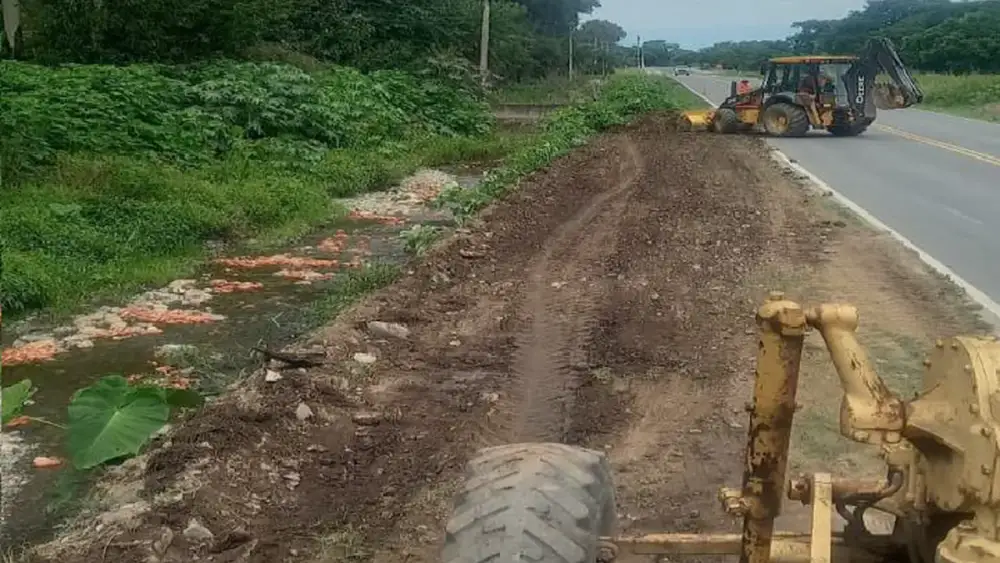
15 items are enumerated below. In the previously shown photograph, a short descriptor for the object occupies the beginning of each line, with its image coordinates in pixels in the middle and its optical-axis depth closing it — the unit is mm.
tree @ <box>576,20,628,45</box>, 91300
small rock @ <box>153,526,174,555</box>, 5309
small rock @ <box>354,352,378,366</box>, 8539
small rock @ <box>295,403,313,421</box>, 7164
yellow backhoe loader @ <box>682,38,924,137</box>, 27094
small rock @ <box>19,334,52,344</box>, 10048
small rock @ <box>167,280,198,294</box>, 12203
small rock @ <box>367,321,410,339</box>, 9367
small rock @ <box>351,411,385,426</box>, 7219
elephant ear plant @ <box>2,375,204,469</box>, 5664
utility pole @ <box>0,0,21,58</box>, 26406
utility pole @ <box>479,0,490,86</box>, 43853
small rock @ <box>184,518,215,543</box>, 5453
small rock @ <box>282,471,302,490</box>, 6304
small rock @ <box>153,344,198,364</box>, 9516
